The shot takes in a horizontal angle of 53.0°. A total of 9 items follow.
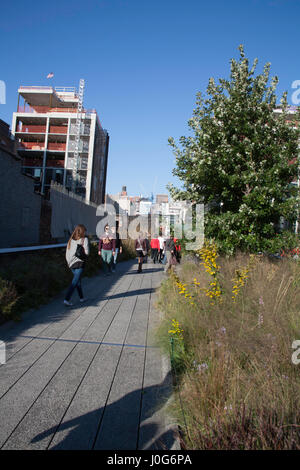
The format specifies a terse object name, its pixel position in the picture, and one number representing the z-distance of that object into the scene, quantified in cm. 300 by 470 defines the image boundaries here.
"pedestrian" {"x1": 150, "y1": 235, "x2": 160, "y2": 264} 1822
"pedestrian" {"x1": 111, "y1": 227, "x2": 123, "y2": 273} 1278
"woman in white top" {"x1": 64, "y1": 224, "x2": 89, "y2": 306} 682
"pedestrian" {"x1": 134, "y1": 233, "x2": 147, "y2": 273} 1365
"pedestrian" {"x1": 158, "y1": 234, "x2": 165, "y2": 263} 1843
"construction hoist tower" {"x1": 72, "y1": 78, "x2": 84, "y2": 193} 5369
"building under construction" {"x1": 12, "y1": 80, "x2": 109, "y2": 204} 5519
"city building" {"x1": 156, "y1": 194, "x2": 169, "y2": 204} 7648
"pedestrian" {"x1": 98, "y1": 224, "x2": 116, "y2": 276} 1155
